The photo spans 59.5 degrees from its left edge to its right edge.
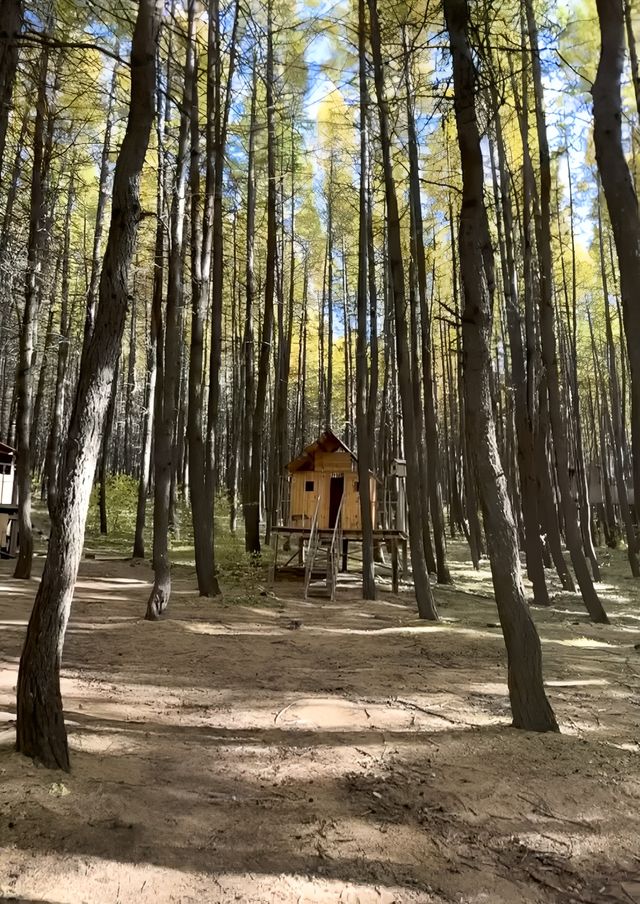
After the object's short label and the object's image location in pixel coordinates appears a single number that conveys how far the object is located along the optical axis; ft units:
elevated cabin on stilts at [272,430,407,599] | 49.83
